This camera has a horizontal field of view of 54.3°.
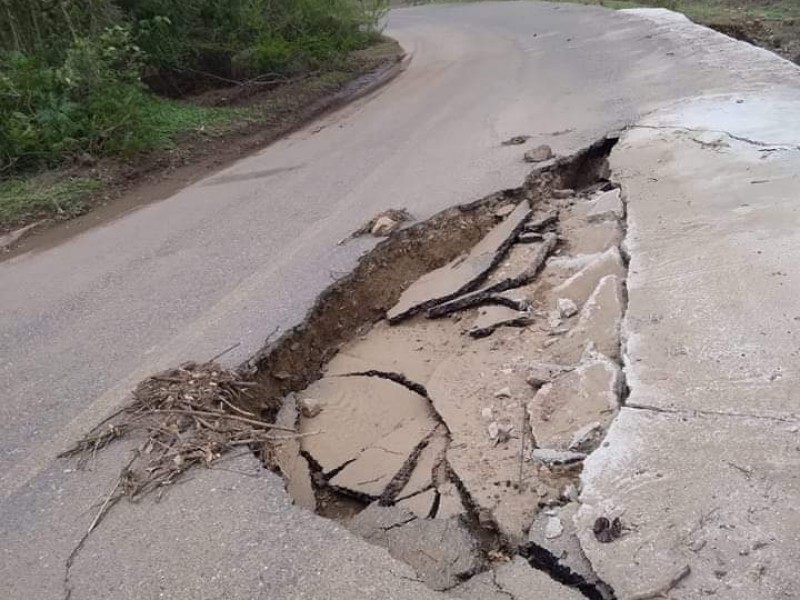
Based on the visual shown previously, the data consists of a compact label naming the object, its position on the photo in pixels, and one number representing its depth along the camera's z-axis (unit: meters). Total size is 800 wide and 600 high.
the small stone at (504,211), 6.15
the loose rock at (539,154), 7.02
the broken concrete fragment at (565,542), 2.59
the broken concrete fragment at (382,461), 3.58
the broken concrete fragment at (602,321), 4.02
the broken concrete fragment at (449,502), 3.20
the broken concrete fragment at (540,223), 5.78
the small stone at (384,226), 5.97
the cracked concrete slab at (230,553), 2.76
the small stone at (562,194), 6.39
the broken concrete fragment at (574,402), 3.42
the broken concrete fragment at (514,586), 2.55
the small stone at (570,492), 2.99
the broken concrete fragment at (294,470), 3.59
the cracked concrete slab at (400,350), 4.54
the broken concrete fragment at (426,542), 2.79
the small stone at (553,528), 2.78
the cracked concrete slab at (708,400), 2.54
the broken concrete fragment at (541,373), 3.92
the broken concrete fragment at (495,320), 4.64
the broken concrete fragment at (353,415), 3.93
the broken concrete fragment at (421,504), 3.25
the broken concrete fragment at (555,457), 3.22
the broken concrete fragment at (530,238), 5.61
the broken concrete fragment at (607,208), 5.64
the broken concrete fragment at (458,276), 5.10
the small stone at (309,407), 4.25
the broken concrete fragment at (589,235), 5.25
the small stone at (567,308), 4.49
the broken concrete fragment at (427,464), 3.45
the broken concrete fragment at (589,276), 4.69
